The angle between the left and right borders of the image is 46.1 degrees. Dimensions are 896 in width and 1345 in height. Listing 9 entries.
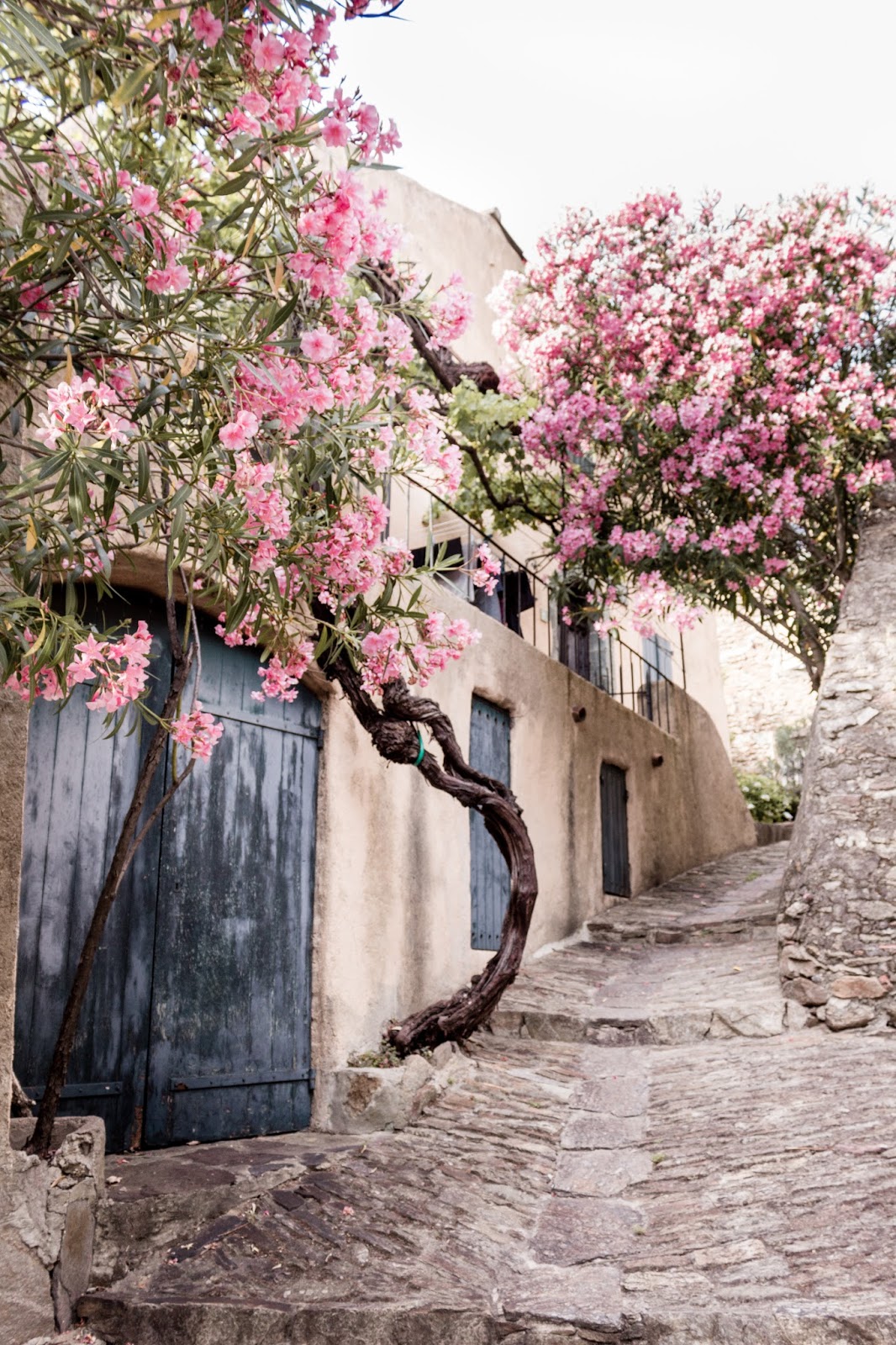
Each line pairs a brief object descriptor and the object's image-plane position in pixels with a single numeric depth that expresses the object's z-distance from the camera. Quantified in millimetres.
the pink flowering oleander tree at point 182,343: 2797
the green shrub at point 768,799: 18125
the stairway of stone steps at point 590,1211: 3473
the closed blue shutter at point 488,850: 8320
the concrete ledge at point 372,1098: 5699
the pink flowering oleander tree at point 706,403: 8531
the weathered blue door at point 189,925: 4816
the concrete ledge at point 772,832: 17422
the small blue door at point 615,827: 11648
